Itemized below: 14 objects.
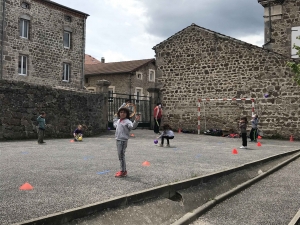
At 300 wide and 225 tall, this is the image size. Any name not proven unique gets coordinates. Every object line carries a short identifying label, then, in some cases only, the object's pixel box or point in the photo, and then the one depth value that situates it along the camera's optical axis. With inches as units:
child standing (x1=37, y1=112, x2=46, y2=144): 494.0
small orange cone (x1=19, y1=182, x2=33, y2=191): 199.8
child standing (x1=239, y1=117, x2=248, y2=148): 497.0
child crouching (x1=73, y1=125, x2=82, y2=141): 550.0
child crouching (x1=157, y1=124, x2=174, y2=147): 478.9
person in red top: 691.6
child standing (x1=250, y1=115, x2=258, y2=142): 607.2
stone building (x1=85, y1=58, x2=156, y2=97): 1465.3
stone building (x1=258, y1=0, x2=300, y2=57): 773.3
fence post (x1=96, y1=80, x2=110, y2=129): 701.3
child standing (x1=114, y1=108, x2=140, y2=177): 256.1
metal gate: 806.8
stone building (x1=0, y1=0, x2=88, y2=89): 954.1
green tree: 636.3
